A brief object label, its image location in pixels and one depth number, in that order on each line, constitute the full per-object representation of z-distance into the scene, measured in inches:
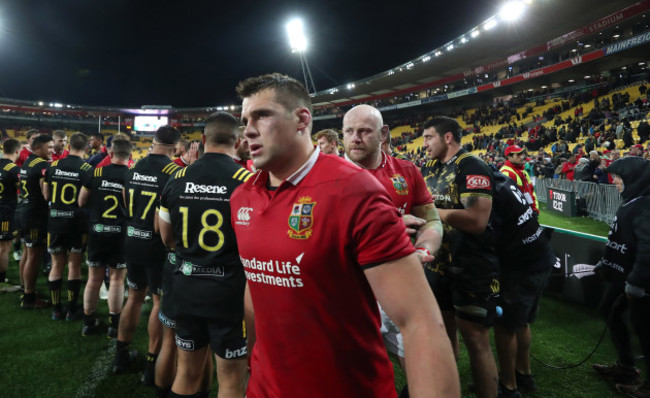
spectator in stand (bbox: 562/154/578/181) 519.6
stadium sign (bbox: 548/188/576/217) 468.5
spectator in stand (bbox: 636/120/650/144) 558.3
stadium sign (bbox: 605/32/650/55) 732.0
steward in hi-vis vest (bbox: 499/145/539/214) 267.7
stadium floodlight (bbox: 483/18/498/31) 897.3
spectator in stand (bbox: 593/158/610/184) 432.5
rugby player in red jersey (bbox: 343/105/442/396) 107.2
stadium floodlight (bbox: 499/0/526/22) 834.8
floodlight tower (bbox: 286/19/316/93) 1450.5
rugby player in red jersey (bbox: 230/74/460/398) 42.6
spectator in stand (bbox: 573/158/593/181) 467.2
